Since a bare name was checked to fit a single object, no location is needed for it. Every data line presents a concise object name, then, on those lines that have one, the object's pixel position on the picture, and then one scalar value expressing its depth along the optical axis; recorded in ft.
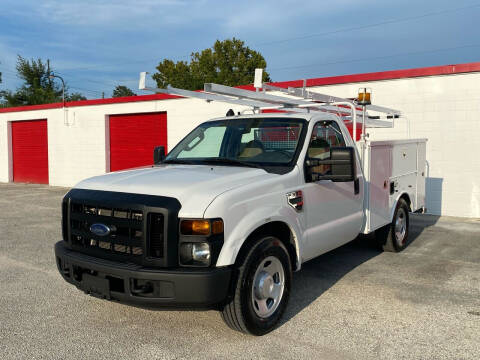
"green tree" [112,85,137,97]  269.03
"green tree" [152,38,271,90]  166.40
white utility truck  10.75
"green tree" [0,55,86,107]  168.04
